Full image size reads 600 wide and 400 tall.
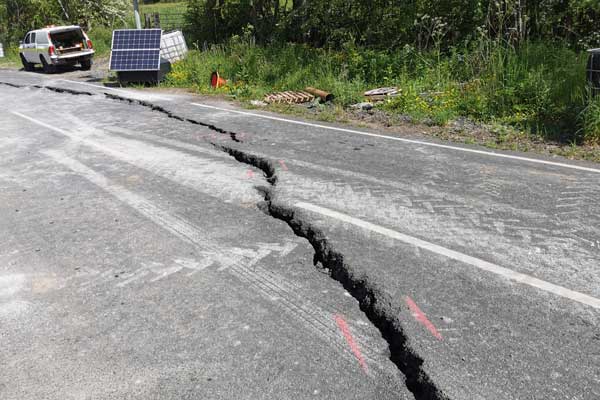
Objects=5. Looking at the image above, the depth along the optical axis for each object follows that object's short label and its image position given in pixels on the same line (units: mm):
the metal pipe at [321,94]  11531
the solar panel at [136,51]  15742
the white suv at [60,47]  21516
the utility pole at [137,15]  19156
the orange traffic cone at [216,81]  14691
